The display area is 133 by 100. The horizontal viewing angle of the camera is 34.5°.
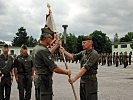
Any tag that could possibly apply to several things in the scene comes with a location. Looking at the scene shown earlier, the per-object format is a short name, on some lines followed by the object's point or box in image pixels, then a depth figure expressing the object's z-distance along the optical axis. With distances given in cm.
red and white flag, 447
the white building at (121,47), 7151
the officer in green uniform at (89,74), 415
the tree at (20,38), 8340
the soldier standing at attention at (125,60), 2338
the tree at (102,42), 6972
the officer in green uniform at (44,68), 384
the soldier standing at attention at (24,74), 610
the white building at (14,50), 6543
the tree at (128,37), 8467
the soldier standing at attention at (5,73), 606
